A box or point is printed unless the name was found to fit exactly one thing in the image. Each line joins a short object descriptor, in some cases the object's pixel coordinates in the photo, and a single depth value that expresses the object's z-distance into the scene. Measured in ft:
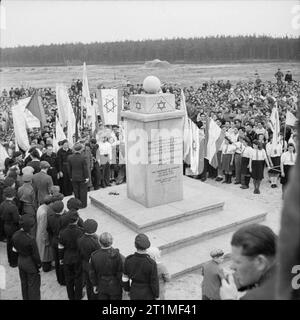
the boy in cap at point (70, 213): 21.72
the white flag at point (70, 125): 39.58
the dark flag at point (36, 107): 41.09
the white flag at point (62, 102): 40.95
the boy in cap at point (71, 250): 21.13
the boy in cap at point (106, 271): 18.20
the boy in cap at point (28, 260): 19.80
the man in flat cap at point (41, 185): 28.35
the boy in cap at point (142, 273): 17.26
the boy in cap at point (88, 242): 19.88
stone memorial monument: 27.78
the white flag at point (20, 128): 37.88
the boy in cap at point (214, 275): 15.96
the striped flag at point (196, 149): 39.32
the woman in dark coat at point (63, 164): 34.73
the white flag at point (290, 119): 42.62
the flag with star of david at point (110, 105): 41.16
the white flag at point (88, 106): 43.69
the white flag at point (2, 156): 34.58
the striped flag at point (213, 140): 39.73
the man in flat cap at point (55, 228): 23.13
